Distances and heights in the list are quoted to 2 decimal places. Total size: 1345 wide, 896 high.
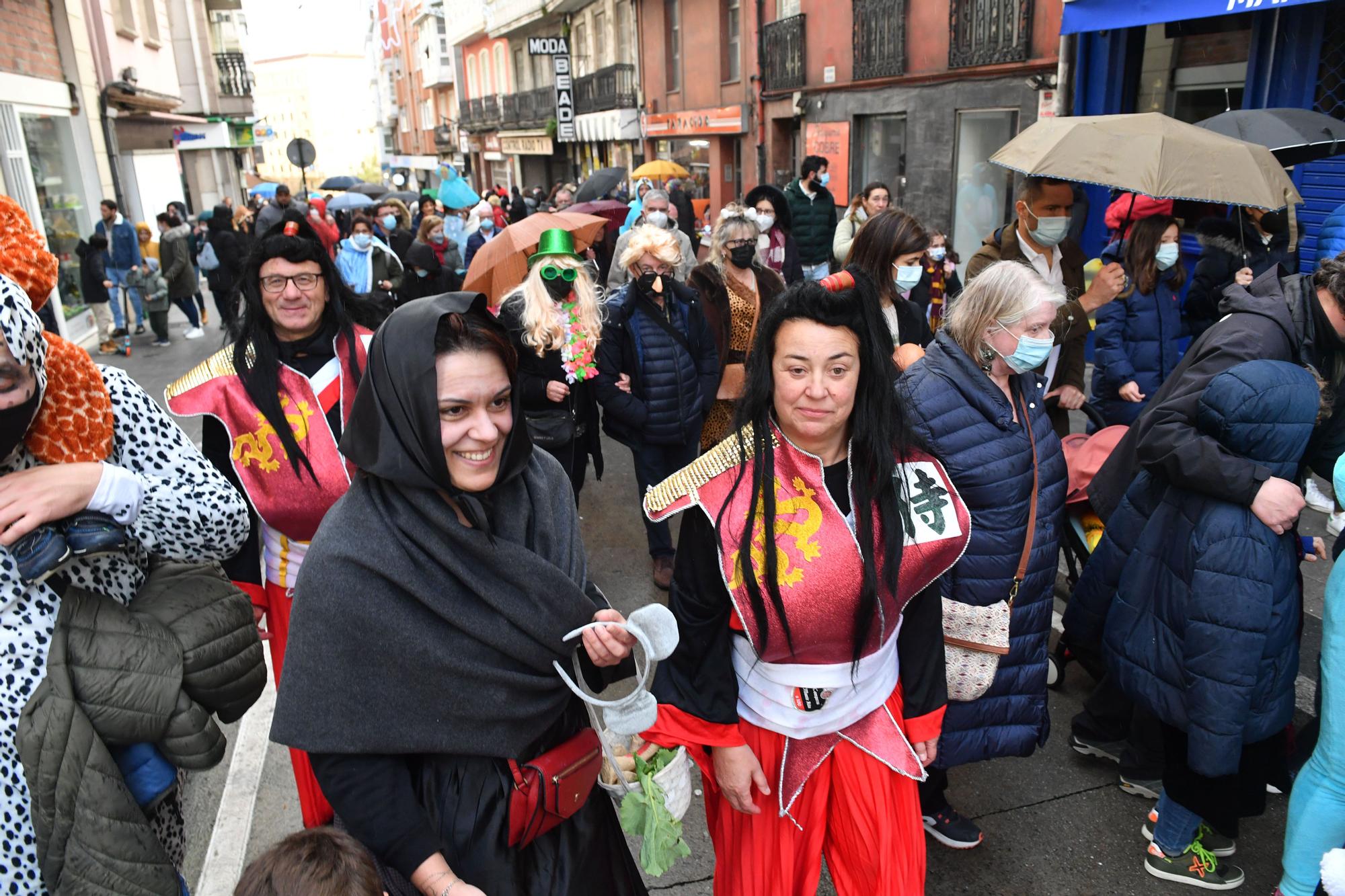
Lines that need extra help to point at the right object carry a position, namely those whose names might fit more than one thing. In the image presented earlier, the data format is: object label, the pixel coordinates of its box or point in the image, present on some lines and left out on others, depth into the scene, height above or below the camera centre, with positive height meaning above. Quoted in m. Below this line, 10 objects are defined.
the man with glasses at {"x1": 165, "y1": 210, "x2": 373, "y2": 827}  2.95 -0.66
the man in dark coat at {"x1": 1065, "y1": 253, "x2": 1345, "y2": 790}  2.53 -0.71
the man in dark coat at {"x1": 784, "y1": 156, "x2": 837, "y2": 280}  9.88 -0.47
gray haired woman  2.65 -0.84
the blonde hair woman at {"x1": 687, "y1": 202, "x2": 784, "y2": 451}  5.39 -0.74
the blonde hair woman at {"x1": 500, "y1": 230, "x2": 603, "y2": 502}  4.76 -0.79
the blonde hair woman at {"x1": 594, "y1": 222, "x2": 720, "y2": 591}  5.02 -0.94
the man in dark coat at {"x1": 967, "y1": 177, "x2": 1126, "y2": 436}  4.83 -0.52
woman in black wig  2.15 -0.99
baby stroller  3.66 -1.26
